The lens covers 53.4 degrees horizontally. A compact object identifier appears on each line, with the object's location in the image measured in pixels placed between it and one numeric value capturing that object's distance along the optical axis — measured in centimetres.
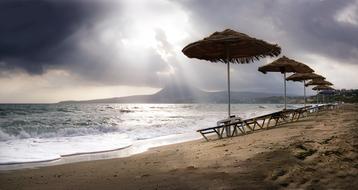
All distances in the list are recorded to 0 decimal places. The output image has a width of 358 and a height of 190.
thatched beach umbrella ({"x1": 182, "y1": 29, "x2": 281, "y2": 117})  1169
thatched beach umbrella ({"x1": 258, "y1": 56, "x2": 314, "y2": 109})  1709
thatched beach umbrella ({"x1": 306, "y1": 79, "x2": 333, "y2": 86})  3404
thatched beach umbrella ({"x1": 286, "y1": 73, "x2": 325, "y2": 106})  2453
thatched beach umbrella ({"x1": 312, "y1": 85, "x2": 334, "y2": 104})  4139
